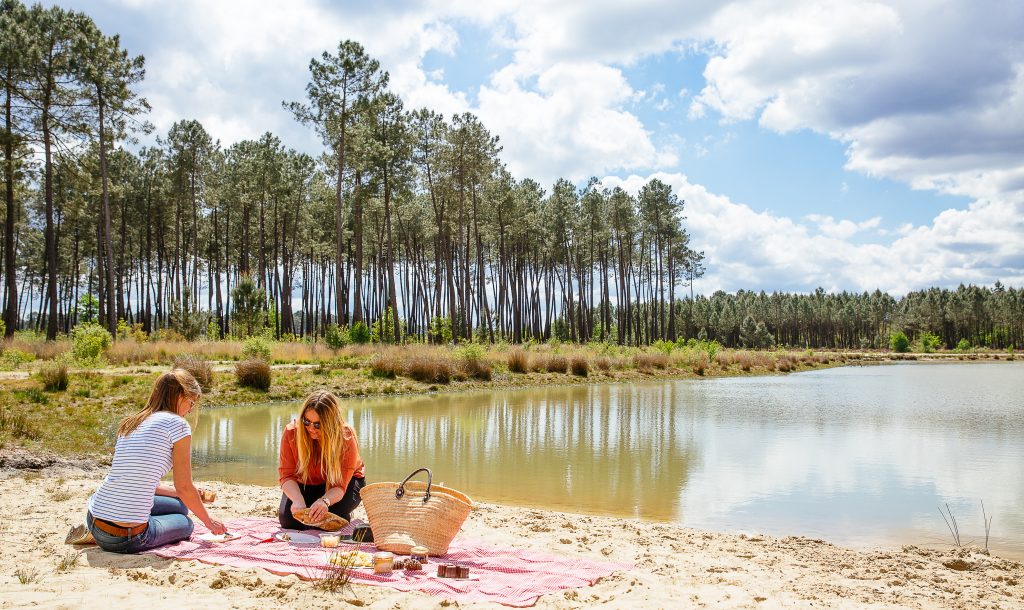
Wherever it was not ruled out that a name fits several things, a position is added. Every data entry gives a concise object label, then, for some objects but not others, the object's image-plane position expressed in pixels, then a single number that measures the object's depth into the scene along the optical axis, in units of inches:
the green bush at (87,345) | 782.5
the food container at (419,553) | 197.9
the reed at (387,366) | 927.7
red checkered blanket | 172.9
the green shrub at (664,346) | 1654.9
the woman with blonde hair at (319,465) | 219.9
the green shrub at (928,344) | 3821.4
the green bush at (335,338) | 1156.5
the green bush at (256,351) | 911.7
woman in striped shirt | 187.8
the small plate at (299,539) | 213.3
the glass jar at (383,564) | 182.1
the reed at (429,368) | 944.9
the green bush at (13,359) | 735.4
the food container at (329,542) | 208.7
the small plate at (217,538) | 205.2
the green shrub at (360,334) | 1228.5
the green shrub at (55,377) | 594.9
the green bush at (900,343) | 3656.5
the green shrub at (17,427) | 420.5
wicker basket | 203.9
